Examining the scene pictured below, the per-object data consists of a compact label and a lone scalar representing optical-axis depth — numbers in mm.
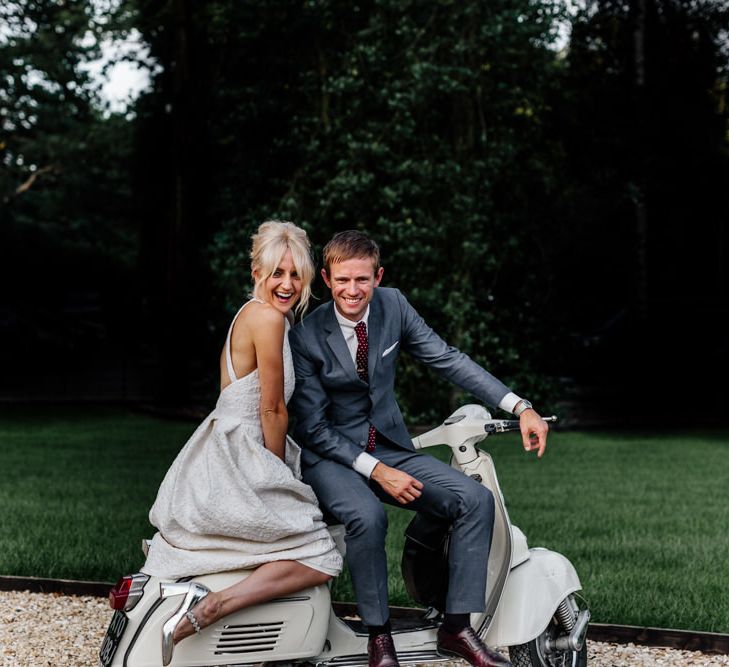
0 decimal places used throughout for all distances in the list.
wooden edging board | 4953
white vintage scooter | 3684
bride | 3717
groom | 3887
